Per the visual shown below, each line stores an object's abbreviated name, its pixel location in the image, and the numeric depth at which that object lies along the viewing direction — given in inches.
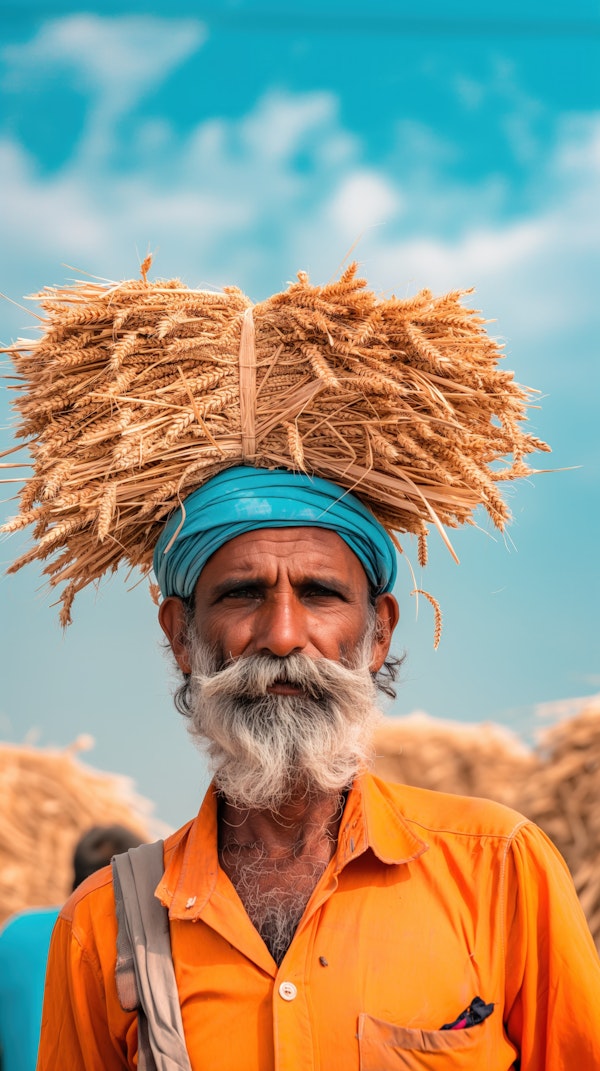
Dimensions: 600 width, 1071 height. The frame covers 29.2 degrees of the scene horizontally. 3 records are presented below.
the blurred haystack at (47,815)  356.5
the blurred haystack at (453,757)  347.3
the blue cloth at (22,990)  180.2
